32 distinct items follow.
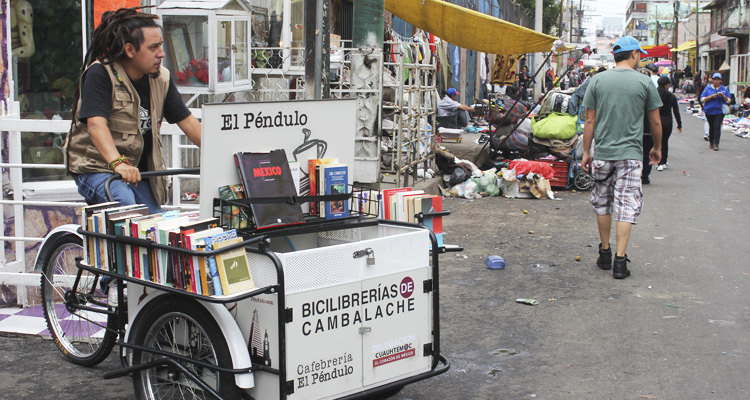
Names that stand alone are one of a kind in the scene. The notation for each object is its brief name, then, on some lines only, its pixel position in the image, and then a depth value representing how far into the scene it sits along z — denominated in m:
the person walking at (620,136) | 6.68
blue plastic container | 7.11
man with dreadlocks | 4.07
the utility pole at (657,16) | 102.50
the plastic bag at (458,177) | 12.04
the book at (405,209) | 4.01
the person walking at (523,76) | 35.66
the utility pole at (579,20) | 117.96
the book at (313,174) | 3.87
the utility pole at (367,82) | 9.52
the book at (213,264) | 3.09
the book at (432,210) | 4.02
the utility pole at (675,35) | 79.19
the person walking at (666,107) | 13.30
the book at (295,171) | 3.80
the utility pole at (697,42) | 65.00
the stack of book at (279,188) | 3.54
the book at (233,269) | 3.09
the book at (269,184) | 3.55
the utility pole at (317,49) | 6.01
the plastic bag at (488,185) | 11.69
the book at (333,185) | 3.84
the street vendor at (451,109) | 15.40
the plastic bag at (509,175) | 11.50
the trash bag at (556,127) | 12.39
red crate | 12.20
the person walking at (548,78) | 38.83
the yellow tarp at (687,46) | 73.68
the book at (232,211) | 3.52
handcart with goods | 3.19
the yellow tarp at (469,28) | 12.34
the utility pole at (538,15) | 25.30
